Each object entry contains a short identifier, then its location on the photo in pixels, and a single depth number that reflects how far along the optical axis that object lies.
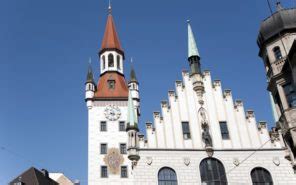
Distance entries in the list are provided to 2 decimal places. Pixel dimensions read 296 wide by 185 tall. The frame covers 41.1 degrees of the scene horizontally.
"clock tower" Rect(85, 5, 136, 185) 39.53
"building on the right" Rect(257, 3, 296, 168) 21.08
